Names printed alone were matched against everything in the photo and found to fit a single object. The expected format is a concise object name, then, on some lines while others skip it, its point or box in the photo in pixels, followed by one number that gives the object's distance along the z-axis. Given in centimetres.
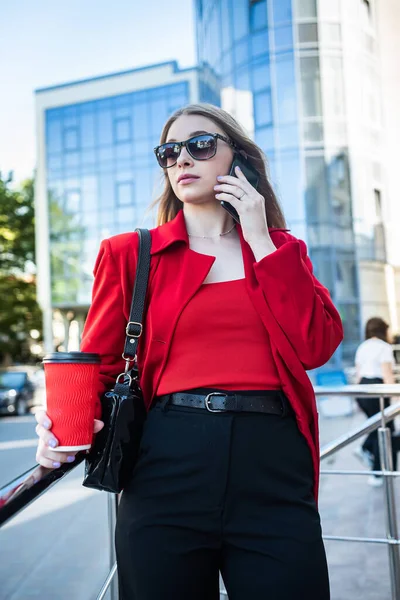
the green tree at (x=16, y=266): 2711
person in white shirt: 579
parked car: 1462
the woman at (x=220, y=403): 126
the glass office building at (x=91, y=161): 2317
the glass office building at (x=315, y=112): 1462
